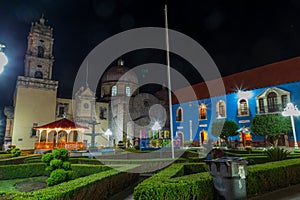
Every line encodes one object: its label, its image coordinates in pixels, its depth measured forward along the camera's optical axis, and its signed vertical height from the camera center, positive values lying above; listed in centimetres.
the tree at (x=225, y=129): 2654 +59
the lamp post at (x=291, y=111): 2067 +216
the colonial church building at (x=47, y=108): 2956 +439
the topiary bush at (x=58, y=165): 705 -111
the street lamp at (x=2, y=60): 592 +214
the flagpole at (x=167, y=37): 1345 +643
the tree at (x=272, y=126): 2300 +77
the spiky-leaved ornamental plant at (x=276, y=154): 1005 -104
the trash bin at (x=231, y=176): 509 -106
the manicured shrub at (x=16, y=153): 1617 -137
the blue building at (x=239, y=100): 2595 +483
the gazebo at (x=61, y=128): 2255 +57
